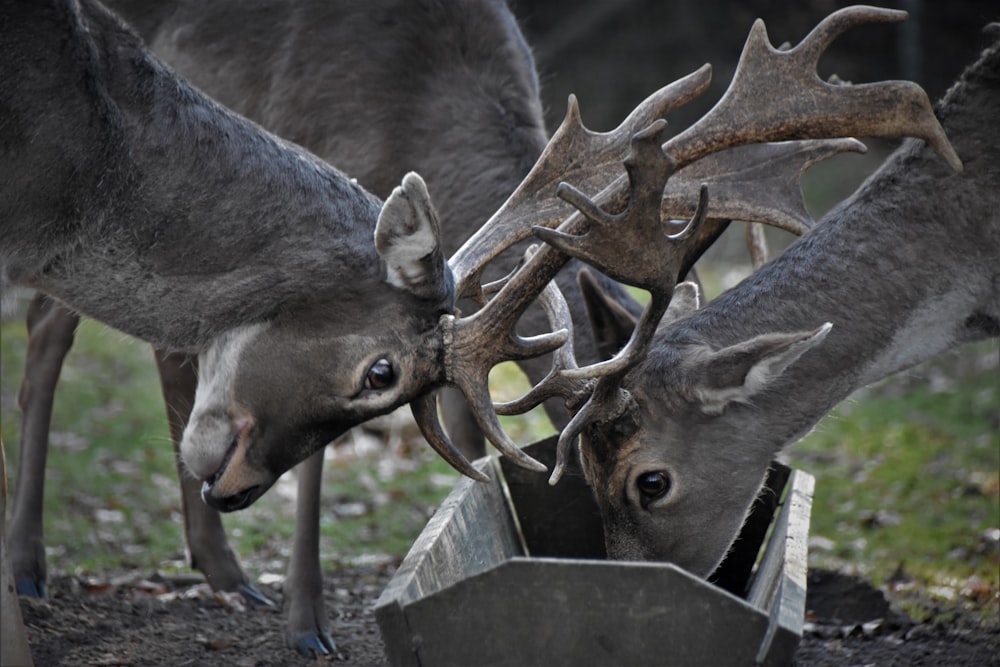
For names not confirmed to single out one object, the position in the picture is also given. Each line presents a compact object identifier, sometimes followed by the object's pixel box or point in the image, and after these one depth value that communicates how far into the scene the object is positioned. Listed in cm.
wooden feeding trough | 602
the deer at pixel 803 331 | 886
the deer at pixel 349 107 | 1119
